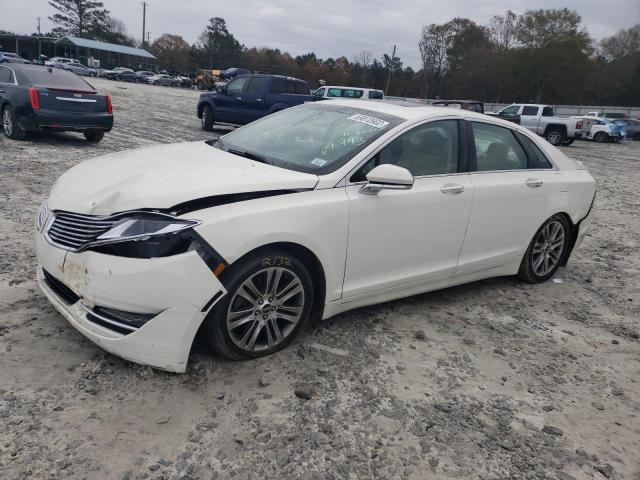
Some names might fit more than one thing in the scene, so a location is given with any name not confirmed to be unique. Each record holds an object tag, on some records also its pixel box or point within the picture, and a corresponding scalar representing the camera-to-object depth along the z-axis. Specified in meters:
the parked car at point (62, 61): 51.69
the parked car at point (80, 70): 48.72
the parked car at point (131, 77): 54.25
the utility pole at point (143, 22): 85.56
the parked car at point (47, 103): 9.12
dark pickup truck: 14.40
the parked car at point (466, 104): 21.01
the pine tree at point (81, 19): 85.56
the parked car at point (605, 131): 27.25
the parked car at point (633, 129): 33.16
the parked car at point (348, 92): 22.08
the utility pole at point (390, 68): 70.29
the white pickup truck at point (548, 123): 23.11
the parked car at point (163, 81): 54.69
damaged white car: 2.60
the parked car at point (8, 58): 41.79
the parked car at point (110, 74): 54.59
